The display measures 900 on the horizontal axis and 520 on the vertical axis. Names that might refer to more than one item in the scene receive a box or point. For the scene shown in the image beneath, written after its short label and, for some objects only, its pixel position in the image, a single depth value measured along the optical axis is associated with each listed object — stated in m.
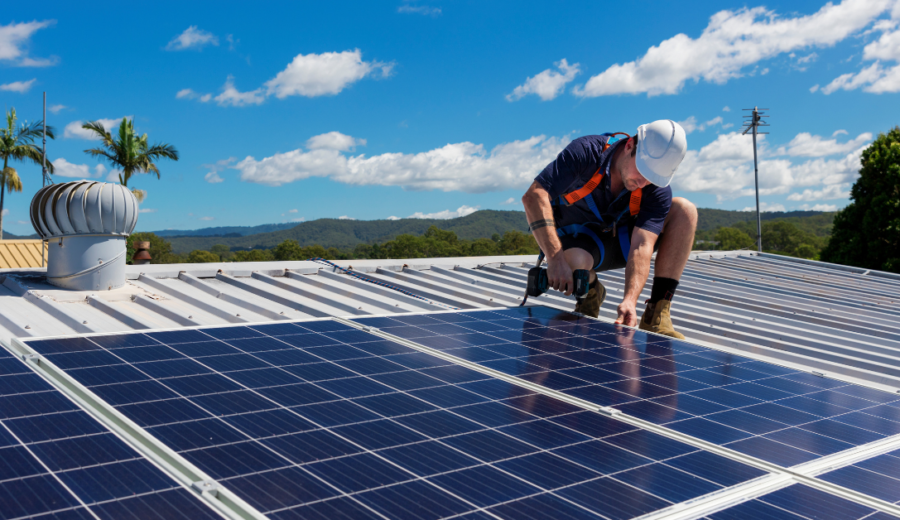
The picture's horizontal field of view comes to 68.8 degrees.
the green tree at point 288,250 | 108.62
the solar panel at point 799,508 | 2.85
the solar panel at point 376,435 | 2.80
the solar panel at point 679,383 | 3.99
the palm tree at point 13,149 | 54.75
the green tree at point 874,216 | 42.72
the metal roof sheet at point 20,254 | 28.88
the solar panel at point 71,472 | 2.51
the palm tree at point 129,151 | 55.88
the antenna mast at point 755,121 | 44.33
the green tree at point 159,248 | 91.51
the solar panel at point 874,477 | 3.19
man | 6.61
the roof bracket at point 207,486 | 2.67
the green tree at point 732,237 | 107.22
